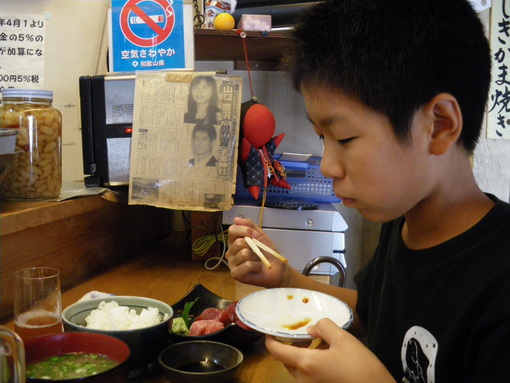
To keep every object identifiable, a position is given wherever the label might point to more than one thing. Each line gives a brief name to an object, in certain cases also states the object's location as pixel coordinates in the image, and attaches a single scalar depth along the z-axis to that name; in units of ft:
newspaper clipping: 5.72
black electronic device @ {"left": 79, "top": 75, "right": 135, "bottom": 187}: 5.76
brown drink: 3.47
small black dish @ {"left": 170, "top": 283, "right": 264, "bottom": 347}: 3.52
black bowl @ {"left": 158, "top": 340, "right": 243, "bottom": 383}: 3.05
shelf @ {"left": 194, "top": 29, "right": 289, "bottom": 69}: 6.24
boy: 2.52
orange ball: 6.24
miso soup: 2.68
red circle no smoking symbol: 6.12
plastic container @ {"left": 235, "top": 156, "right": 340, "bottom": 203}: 6.57
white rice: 3.36
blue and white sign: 6.11
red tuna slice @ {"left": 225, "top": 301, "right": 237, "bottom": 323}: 3.67
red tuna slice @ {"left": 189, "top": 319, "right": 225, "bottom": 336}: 3.61
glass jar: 4.80
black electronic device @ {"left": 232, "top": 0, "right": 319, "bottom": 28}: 7.36
